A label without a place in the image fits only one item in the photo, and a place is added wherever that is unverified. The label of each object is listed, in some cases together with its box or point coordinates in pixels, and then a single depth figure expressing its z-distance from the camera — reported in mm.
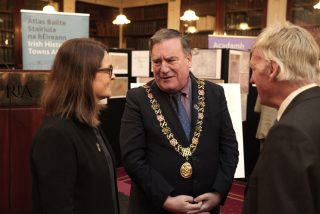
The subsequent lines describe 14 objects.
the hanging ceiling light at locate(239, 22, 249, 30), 7938
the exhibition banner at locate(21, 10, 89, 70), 2818
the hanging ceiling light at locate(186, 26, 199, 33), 8766
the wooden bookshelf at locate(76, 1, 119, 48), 9688
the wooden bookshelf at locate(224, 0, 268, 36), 7719
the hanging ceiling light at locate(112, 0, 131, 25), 8209
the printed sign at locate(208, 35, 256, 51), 4738
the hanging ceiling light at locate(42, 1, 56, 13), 6691
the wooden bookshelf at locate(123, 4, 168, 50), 9516
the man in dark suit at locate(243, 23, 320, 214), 1021
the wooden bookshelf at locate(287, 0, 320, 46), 6955
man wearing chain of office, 1779
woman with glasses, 1351
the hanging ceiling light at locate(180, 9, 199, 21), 7410
